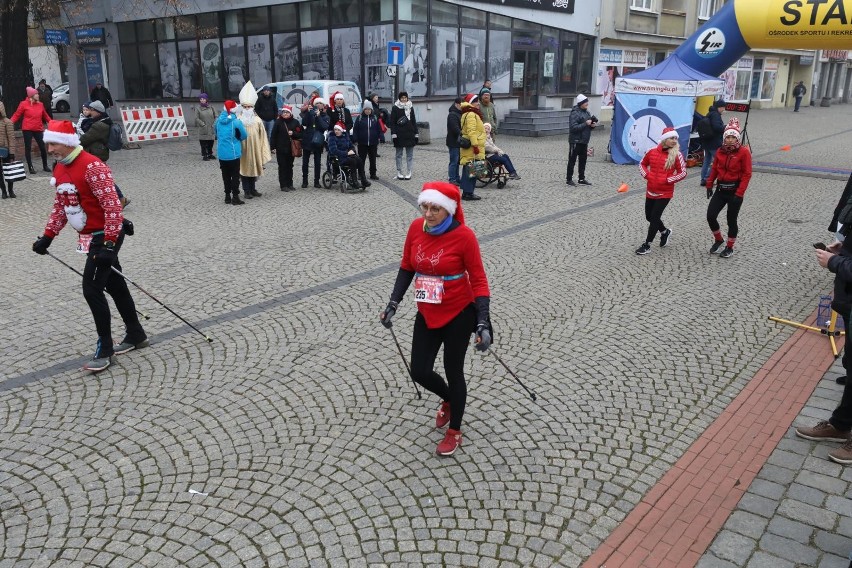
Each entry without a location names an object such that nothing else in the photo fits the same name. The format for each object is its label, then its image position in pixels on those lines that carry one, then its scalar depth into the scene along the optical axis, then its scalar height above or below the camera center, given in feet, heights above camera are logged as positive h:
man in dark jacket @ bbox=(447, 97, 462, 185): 42.73 -2.77
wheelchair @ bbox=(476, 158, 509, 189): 45.29 -5.41
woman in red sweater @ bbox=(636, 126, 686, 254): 29.07 -3.40
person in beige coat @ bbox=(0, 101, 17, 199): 44.50 -2.83
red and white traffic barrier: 68.28 -3.36
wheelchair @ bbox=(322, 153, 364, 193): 44.16 -5.38
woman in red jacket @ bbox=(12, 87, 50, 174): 48.88 -1.88
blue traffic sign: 56.27 +3.09
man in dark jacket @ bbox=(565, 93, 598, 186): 44.96 -2.43
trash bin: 69.77 -4.06
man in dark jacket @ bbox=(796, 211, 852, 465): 14.14 -6.29
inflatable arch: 45.14 +2.98
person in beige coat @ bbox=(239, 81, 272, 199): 42.06 -3.33
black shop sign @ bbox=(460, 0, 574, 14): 81.05 +10.27
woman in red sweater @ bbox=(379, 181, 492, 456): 13.50 -3.86
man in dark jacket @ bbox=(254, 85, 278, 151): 58.21 -1.64
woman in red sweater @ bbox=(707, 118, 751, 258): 28.53 -3.57
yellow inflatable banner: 43.96 +4.54
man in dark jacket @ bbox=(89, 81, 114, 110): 67.36 -0.55
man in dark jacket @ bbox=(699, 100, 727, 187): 45.29 -2.48
